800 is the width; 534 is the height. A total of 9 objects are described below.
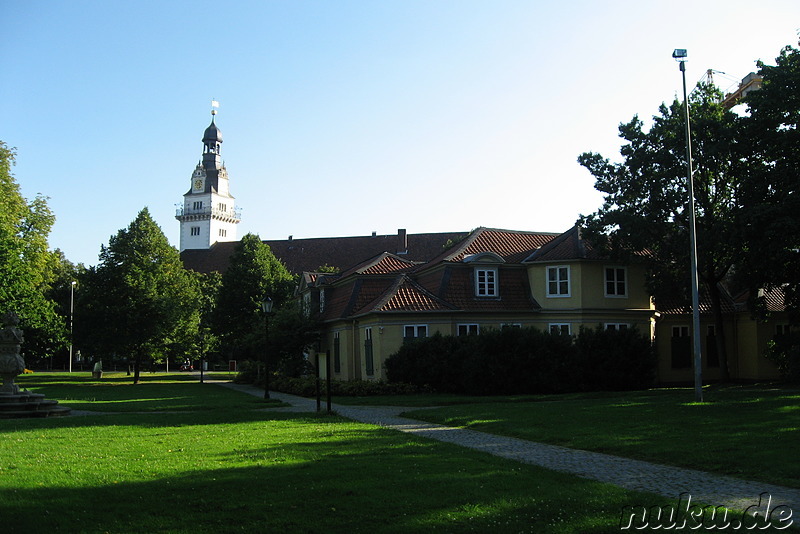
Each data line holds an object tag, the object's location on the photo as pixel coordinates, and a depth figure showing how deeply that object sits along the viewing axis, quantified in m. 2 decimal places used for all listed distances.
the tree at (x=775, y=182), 25.64
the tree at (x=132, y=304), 50.25
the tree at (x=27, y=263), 39.28
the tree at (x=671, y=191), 30.92
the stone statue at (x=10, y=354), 22.52
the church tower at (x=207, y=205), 140.75
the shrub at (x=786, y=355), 29.00
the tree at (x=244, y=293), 57.88
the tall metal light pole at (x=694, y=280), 23.50
